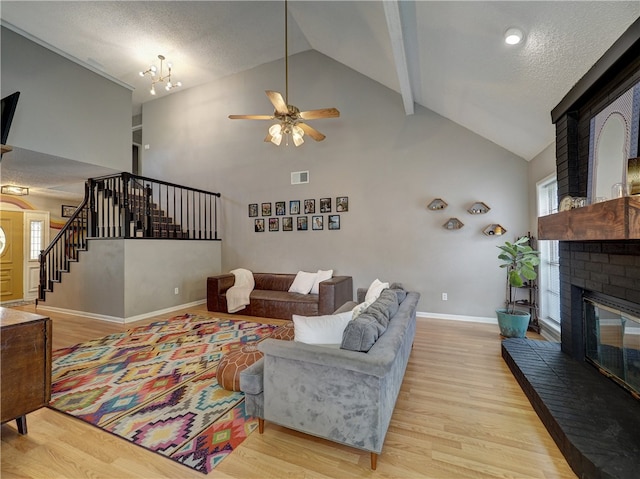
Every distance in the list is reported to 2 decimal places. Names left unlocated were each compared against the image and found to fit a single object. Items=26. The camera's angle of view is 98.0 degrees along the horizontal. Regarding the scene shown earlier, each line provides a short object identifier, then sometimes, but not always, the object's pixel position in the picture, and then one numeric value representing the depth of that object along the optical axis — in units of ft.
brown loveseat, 15.10
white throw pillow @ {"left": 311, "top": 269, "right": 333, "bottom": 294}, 17.52
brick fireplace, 5.09
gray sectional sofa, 5.28
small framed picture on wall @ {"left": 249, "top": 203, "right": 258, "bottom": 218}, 20.85
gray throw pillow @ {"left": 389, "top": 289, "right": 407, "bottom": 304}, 9.87
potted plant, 11.65
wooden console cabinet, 5.91
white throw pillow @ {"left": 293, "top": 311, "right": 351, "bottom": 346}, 6.26
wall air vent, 19.26
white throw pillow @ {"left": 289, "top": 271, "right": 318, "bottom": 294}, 17.58
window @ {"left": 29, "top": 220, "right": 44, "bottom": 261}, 21.88
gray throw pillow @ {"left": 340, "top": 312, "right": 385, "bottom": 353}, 5.71
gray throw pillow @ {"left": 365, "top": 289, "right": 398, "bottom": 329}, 6.93
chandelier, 16.67
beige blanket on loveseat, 16.97
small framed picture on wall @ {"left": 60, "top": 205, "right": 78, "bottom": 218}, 24.23
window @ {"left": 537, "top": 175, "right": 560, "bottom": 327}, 12.17
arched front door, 20.38
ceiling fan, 10.83
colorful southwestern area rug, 6.17
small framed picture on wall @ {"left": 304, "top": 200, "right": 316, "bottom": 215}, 18.95
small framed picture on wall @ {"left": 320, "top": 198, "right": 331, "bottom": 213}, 18.53
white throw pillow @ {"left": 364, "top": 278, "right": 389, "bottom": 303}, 9.33
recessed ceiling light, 7.45
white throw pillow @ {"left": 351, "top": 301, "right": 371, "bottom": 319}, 7.32
